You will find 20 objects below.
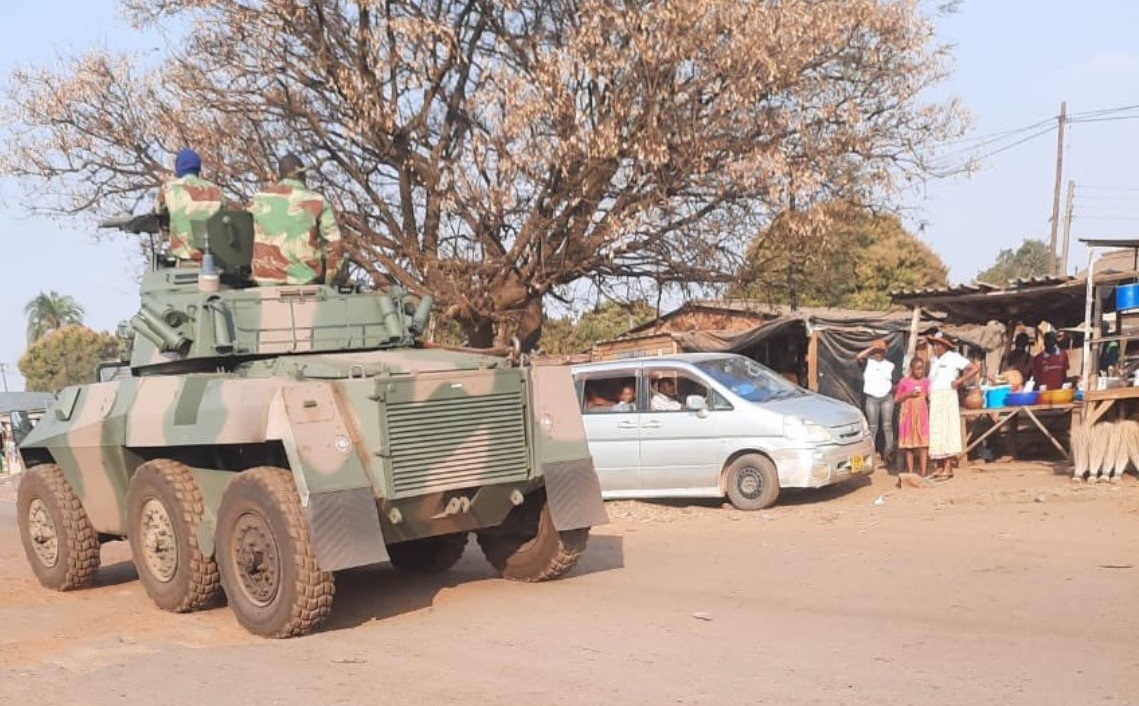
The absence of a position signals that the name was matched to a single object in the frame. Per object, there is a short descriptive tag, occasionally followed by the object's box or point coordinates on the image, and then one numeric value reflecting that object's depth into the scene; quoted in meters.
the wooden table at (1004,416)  14.56
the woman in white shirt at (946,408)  14.27
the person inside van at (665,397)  13.95
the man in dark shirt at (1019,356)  17.28
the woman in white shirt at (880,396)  15.55
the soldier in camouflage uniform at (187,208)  9.09
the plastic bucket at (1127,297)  13.27
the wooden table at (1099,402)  13.12
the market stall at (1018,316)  14.63
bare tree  15.71
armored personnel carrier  7.28
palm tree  71.38
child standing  14.27
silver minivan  13.20
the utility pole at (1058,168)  36.38
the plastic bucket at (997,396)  15.09
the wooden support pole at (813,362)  18.21
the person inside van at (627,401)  14.18
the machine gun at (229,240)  9.08
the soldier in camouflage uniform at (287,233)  8.95
